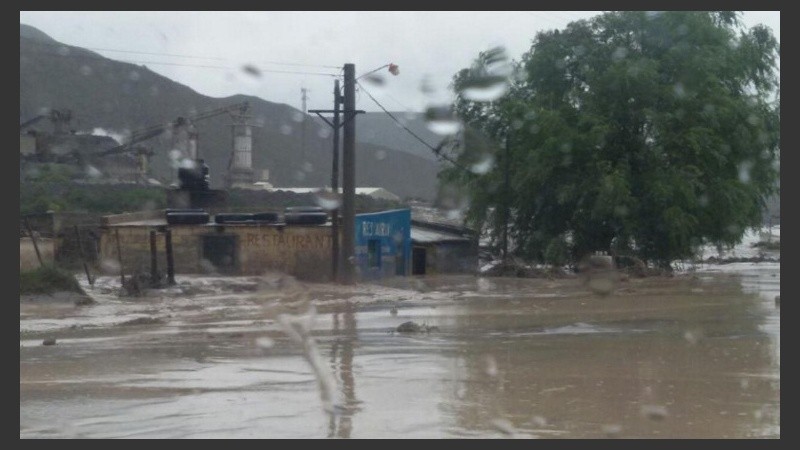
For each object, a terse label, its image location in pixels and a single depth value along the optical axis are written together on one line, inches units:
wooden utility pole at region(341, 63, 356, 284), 1352.1
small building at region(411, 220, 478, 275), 1782.7
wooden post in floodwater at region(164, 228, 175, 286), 1231.5
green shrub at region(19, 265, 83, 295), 1039.6
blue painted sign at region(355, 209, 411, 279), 1550.2
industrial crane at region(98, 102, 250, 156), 2271.2
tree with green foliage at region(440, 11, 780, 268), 1640.0
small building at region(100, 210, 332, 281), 1481.3
